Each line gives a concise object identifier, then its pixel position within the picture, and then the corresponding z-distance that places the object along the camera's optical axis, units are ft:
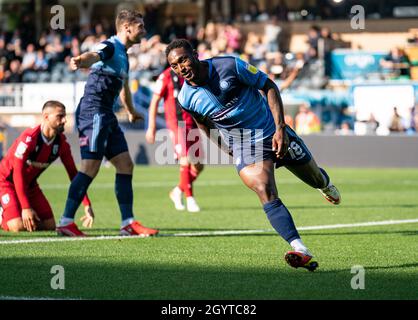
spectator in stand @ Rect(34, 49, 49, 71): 115.14
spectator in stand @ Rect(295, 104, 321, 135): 90.27
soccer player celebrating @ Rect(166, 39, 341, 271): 27.94
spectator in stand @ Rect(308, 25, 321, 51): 106.01
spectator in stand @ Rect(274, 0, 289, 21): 118.21
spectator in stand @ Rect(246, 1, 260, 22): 119.96
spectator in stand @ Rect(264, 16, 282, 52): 110.22
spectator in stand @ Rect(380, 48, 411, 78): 99.71
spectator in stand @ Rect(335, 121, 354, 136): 87.19
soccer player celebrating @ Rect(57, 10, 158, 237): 36.22
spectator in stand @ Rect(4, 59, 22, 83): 114.68
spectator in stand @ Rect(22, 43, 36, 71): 115.96
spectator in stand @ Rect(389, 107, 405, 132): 88.22
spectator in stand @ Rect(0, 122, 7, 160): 90.99
